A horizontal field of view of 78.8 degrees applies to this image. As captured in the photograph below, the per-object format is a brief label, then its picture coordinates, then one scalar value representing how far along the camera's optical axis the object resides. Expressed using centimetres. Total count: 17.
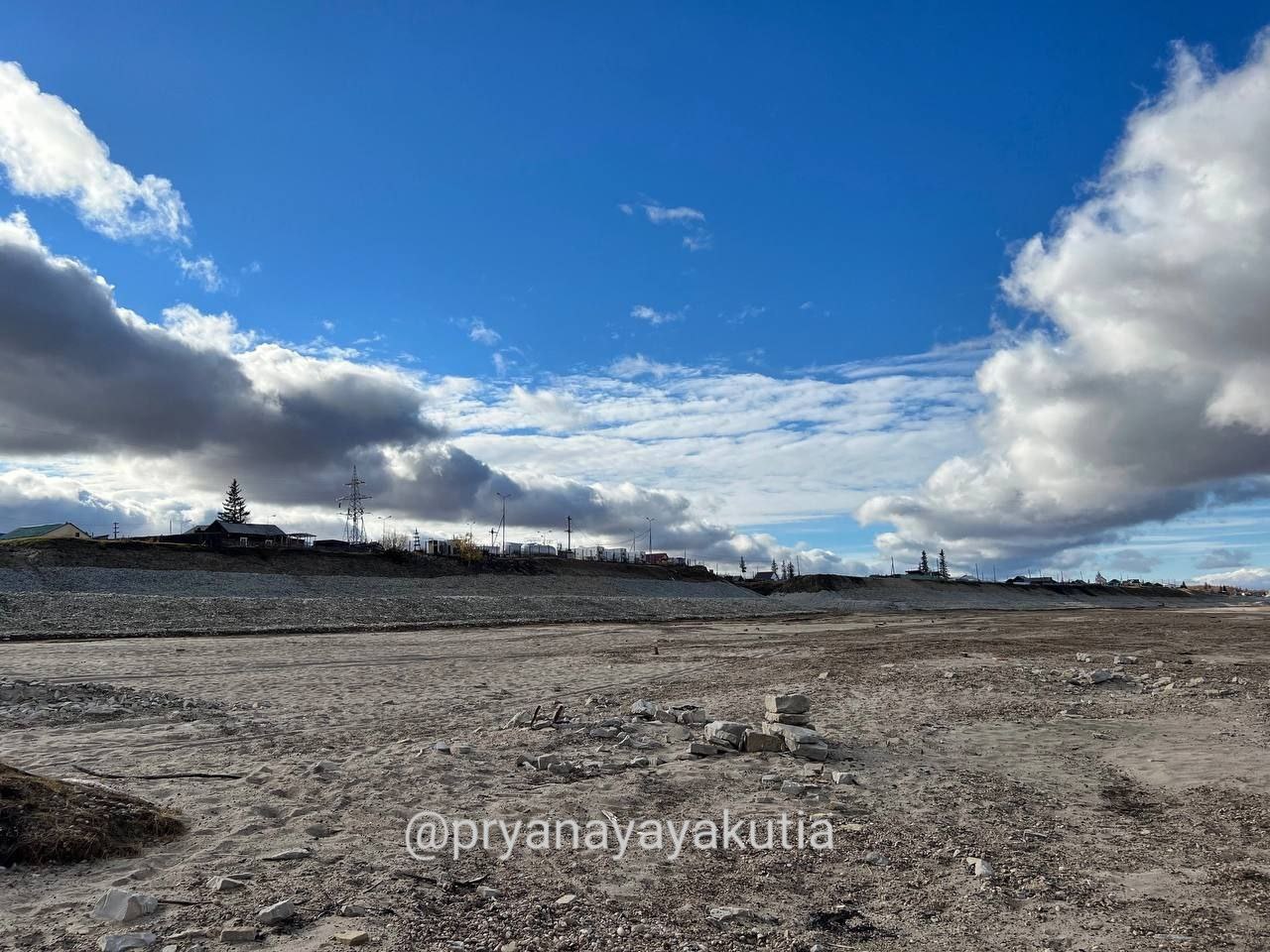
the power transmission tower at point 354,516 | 11045
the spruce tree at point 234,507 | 15288
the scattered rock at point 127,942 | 495
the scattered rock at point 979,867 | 639
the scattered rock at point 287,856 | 650
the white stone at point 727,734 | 1047
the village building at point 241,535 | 8450
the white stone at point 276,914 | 534
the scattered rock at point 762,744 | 1036
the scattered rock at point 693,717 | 1238
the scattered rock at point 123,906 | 536
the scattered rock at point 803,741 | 1016
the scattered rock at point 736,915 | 559
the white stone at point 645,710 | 1277
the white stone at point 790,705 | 1144
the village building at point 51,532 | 8998
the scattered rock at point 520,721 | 1218
